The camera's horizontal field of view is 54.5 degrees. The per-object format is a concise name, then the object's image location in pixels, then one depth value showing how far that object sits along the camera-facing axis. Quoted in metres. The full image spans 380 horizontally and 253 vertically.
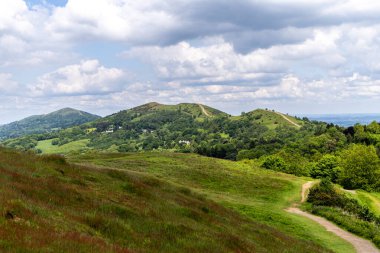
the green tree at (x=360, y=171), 118.56
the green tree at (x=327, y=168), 130.25
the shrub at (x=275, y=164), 135.85
